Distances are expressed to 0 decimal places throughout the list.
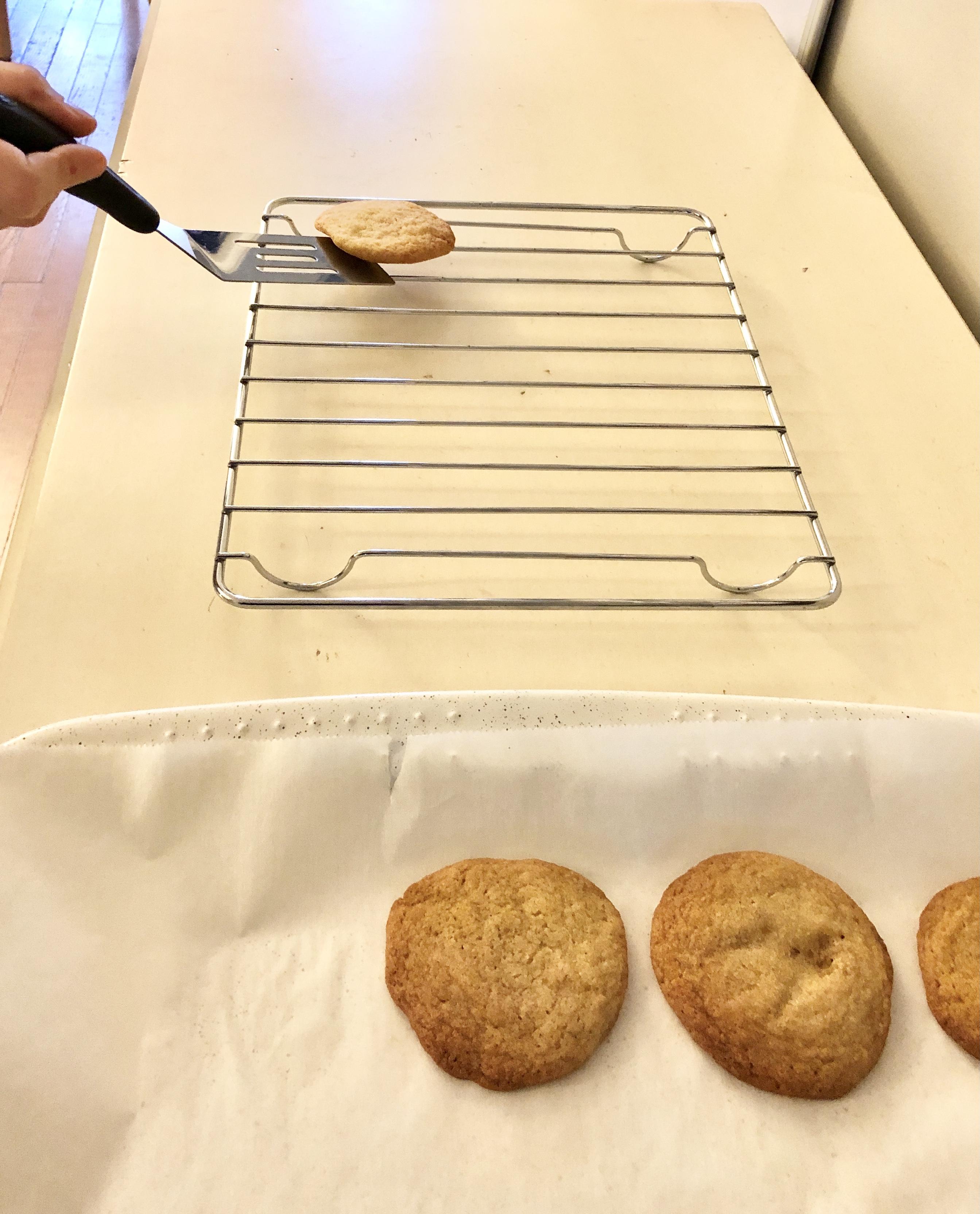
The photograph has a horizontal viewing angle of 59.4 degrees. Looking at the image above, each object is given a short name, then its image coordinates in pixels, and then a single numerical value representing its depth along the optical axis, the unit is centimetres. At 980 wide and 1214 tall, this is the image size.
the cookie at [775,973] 53
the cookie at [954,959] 54
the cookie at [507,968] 52
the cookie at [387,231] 88
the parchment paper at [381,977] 49
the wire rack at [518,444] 74
